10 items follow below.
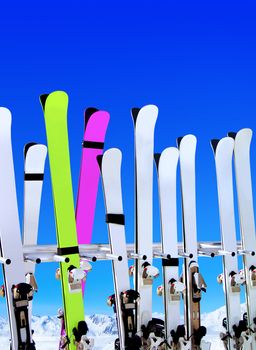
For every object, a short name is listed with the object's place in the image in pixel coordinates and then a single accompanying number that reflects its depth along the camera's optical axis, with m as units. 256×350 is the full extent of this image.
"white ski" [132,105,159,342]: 4.89
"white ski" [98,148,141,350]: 4.73
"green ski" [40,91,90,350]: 4.55
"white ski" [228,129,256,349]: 5.57
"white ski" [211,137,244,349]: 5.41
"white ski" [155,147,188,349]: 5.06
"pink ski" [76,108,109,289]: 5.13
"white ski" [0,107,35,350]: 4.31
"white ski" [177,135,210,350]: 5.15
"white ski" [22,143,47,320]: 4.80
